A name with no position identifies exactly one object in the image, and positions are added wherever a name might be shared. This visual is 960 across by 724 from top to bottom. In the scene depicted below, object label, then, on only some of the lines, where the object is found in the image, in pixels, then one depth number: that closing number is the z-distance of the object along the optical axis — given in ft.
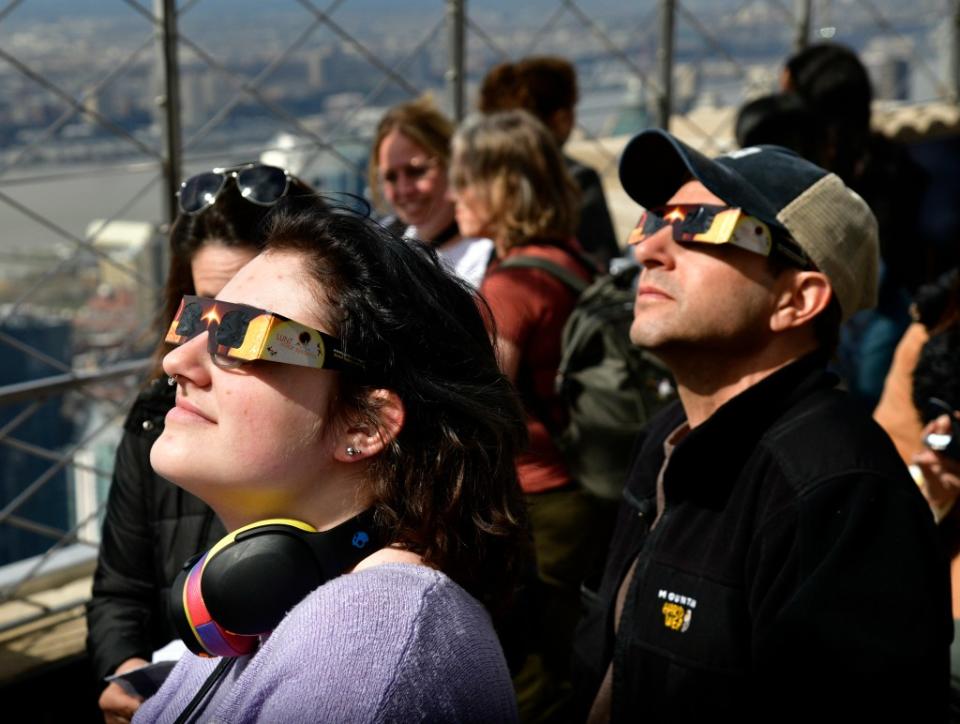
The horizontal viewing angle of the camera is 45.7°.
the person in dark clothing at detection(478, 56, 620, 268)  12.69
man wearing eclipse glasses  4.90
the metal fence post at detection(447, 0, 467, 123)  13.30
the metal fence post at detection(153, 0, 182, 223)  10.66
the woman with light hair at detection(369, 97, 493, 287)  11.39
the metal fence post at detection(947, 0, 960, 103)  21.59
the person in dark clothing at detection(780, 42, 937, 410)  13.17
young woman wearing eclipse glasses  3.85
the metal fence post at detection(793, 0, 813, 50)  18.33
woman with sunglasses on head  6.84
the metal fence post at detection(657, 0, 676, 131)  16.05
